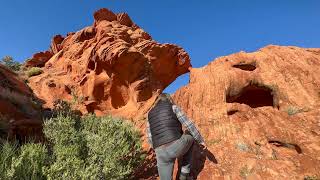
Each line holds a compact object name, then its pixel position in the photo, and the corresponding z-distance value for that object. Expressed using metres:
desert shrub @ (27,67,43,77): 16.59
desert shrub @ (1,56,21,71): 18.89
